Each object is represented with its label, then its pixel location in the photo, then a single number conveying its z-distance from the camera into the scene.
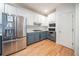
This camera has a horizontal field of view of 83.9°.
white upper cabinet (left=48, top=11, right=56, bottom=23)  1.54
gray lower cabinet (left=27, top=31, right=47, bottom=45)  1.67
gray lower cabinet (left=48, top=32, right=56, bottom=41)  1.59
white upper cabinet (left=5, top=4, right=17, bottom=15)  1.26
